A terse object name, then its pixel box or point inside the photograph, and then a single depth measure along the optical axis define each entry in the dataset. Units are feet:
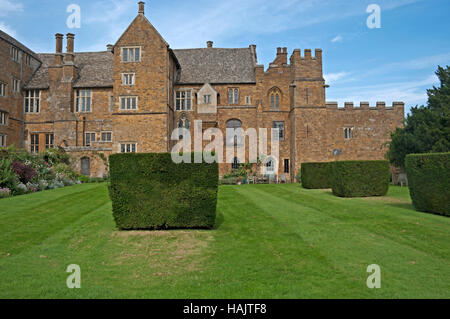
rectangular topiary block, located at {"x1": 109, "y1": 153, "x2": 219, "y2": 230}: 27.45
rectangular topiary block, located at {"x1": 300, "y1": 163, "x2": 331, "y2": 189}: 67.41
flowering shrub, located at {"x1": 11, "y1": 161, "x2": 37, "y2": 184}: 57.77
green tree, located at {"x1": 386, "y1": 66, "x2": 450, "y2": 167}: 67.51
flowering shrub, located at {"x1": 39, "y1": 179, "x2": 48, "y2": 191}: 60.27
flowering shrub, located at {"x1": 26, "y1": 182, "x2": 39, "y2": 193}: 56.73
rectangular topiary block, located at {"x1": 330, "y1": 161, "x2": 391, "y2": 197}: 50.93
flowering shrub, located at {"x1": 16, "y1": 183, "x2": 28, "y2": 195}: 52.94
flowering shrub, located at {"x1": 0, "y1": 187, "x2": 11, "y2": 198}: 48.24
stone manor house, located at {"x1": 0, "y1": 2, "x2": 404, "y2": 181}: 94.53
